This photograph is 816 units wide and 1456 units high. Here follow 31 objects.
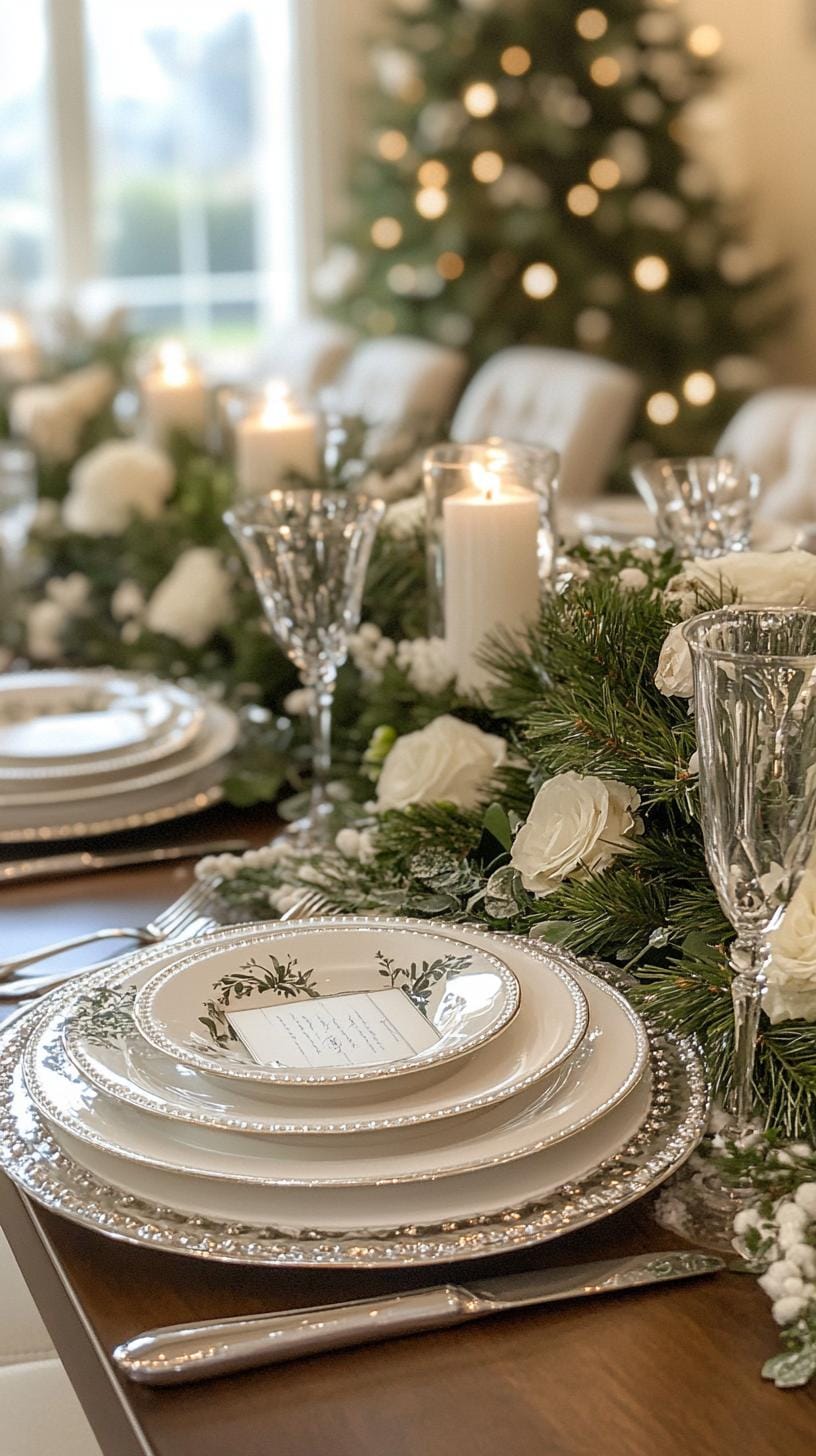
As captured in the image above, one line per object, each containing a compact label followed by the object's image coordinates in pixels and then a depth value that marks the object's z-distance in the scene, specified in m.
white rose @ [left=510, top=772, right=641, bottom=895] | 0.80
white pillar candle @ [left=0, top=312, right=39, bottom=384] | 2.95
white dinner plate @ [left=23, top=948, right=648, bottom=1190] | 0.61
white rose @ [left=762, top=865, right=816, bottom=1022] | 0.68
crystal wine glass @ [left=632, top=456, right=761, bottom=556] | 1.18
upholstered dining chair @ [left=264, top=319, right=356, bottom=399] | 4.08
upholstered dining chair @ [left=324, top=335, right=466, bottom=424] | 3.61
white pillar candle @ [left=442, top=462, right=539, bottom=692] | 1.05
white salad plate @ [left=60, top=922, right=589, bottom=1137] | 0.63
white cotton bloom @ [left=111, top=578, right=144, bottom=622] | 1.66
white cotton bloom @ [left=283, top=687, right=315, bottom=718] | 1.23
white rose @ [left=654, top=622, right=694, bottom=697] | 0.75
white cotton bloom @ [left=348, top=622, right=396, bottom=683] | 1.16
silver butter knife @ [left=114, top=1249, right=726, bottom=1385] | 0.56
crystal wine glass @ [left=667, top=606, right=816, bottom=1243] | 0.61
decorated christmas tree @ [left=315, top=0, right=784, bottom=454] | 4.40
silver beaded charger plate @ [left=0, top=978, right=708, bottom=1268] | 0.59
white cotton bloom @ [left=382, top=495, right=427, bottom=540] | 1.30
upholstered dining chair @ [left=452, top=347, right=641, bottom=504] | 3.07
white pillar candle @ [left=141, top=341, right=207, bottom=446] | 2.26
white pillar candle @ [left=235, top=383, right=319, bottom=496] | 1.69
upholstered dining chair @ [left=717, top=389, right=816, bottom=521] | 2.41
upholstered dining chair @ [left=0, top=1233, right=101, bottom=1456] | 0.88
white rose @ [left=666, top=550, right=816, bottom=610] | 0.83
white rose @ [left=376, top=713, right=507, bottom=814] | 0.93
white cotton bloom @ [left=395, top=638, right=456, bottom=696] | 1.08
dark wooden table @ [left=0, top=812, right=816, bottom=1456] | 0.53
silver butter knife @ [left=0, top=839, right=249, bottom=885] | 1.10
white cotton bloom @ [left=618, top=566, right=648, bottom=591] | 0.94
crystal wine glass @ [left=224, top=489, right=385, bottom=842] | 1.08
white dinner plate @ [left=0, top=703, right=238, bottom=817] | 1.18
